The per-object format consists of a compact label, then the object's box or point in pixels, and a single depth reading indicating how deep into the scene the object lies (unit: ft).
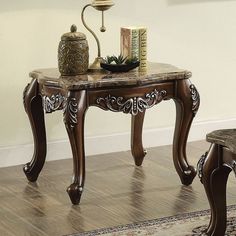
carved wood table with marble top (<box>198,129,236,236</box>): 10.48
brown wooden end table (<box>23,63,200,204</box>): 12.60
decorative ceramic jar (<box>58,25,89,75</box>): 13.08
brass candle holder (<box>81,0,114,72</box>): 13.66
